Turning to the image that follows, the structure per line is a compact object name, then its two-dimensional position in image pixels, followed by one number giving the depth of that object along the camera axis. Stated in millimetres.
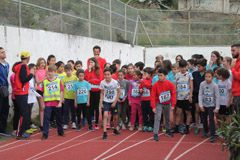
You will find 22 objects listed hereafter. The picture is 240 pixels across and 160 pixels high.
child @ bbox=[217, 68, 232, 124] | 8172
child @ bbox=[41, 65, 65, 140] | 8586
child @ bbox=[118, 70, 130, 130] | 9625
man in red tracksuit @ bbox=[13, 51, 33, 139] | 8328
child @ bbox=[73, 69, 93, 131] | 9492
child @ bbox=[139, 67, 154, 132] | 9398
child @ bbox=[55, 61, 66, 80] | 10154
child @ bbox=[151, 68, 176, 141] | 8445
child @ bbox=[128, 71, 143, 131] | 9602
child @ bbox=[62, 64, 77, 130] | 9805
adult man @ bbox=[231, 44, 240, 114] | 7065
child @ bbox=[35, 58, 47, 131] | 9445
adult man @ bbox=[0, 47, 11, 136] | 8359
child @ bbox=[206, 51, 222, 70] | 9562
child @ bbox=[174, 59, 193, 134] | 9109
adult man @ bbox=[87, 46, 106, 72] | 10531
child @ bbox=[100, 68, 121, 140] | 8688
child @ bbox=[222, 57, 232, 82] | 8912
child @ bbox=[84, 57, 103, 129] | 9688
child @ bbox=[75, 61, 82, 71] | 10711
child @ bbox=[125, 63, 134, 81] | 10312
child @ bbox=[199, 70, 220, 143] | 8133
